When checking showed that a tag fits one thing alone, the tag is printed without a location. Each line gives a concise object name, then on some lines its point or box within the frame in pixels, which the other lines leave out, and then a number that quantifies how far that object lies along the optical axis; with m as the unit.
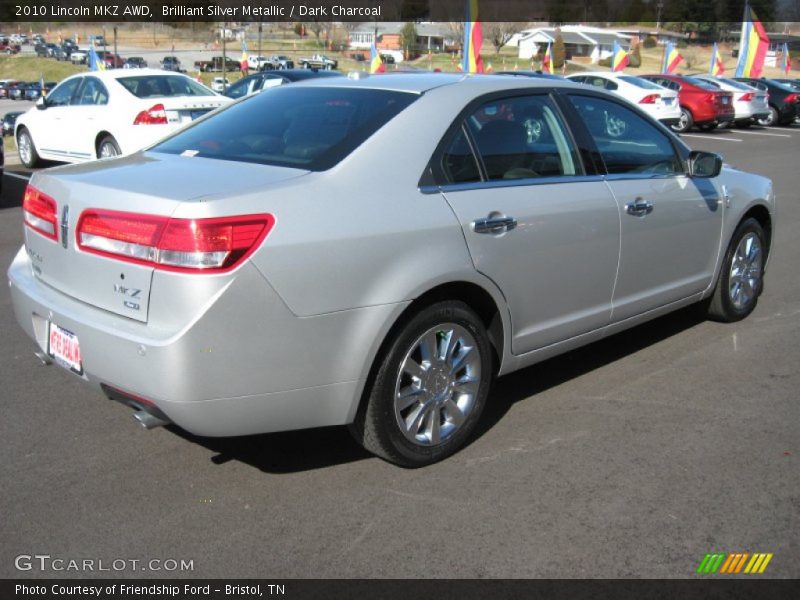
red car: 24.58
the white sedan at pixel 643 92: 23.38
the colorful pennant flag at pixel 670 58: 36.33
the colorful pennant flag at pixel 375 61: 26.12
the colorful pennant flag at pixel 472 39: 23.55
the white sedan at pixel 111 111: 11.43
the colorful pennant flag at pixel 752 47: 34.94
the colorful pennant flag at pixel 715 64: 40.38
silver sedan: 3.07
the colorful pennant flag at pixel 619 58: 32.47
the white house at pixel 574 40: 86.31
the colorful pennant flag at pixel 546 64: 39.38
